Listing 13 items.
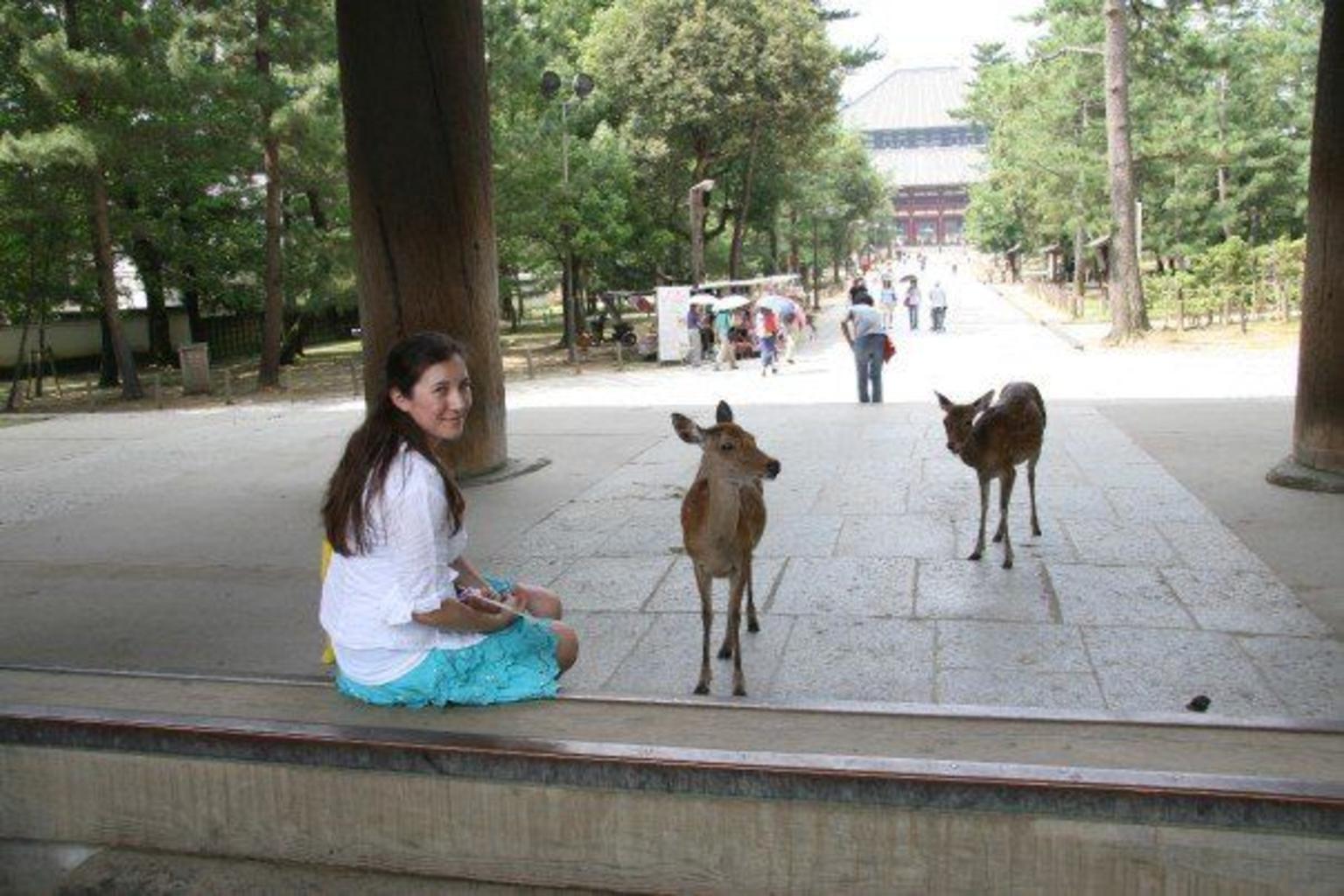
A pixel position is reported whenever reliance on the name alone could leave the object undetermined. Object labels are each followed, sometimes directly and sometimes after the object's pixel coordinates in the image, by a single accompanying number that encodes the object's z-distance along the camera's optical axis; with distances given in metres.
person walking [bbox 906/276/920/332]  33.81
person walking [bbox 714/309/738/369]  24.31
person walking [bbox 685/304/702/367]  25.55
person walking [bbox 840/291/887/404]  14.45
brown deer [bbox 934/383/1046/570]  6.76
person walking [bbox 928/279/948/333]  32.31
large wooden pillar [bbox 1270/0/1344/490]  8.54
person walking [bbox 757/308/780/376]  21.55
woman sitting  3.35
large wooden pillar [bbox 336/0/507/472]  9.38
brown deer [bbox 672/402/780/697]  4.58
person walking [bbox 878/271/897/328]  33.44
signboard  25.95
